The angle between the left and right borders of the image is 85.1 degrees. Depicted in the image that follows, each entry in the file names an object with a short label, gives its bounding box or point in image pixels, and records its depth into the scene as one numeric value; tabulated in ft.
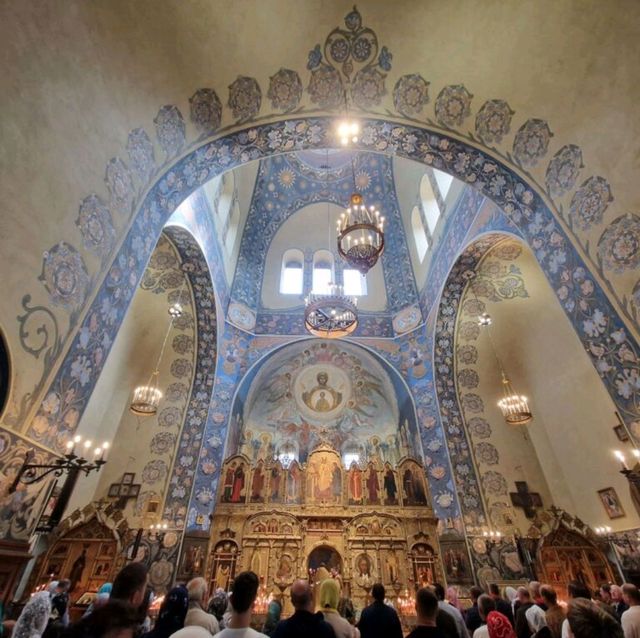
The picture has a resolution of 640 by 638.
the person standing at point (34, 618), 11.84
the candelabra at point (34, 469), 11.66
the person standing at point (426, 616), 7.86
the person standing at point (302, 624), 7.66
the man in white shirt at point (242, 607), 6.89
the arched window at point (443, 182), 37.76
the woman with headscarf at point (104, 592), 13.05
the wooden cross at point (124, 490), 32.71
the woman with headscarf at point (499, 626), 11.66
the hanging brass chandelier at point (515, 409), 30.37
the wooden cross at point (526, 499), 33.12
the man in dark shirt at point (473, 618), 15.88
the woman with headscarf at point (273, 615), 17.10
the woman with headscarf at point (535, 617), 13.47
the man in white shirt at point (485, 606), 13.05
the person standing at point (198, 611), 9.44
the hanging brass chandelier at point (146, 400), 30.25
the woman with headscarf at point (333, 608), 9.52
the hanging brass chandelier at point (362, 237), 27.78
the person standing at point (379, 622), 9.50
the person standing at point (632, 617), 11.39
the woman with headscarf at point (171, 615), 8.07
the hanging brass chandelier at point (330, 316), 36.63
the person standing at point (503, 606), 14.39
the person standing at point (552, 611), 10.69
